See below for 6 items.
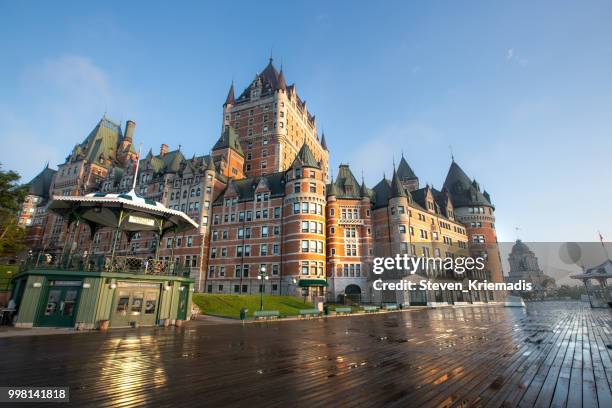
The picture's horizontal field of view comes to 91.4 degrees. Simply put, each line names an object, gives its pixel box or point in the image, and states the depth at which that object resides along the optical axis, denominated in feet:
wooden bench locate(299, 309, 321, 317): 99.99
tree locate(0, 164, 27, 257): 147.13
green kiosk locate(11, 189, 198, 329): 59.47
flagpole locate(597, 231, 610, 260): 180.69
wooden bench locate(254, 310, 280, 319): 86.94
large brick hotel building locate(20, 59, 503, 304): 160.56
